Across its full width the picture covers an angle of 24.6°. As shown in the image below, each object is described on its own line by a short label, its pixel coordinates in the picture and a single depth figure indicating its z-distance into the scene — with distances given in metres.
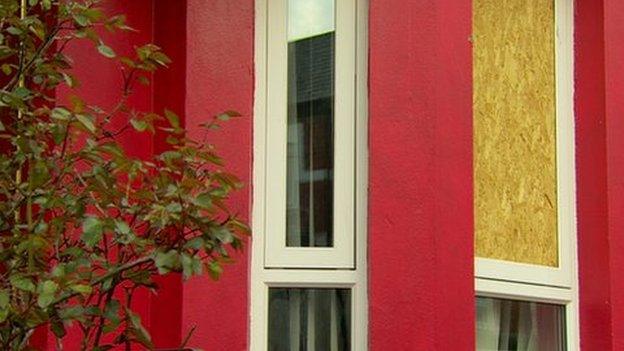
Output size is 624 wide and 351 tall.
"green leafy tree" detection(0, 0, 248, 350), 4.08
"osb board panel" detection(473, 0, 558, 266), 7.07
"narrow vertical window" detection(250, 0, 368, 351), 6.42
